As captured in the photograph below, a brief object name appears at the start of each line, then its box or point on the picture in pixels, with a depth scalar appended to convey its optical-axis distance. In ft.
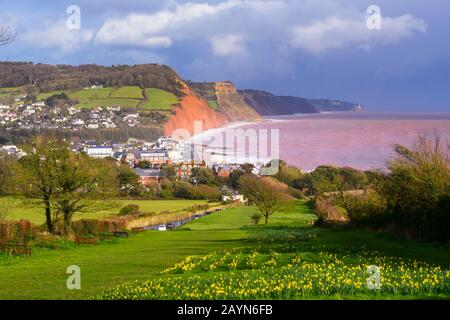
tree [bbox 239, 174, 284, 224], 190.08
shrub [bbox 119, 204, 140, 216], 198.86
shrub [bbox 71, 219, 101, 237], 132.46
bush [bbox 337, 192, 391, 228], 122.31
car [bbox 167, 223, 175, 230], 188.81
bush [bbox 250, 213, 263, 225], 202.68
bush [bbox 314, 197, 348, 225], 162.09
